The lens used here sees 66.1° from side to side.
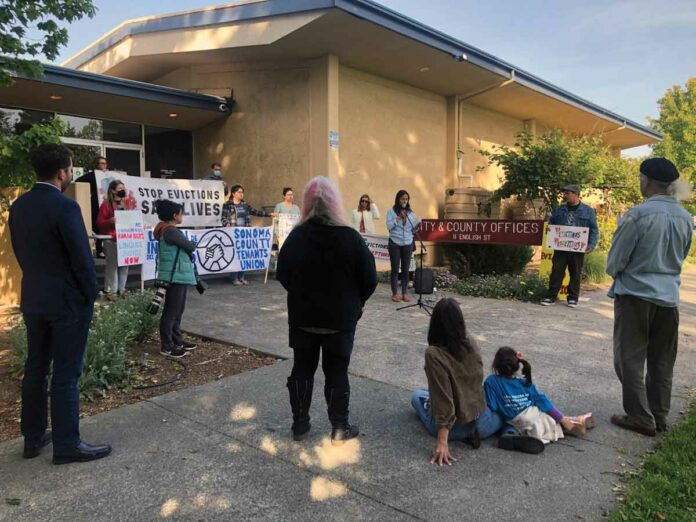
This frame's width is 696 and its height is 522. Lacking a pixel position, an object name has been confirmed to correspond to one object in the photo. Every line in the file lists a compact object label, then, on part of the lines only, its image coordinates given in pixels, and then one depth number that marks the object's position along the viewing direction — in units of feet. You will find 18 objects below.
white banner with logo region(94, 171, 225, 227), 30.40
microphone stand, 26.68
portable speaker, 27.30
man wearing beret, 12.32
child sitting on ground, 11.60
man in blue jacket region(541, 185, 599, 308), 28.35
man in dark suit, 10.05
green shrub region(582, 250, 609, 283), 36.58
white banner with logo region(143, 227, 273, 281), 27.99
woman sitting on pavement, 10.78
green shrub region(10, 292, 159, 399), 14.49
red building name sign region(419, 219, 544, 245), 31.60
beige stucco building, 33.81
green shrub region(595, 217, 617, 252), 45.23
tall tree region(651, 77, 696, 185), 103.19
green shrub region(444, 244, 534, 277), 37.78
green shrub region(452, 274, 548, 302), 30.27
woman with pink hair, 10.94
